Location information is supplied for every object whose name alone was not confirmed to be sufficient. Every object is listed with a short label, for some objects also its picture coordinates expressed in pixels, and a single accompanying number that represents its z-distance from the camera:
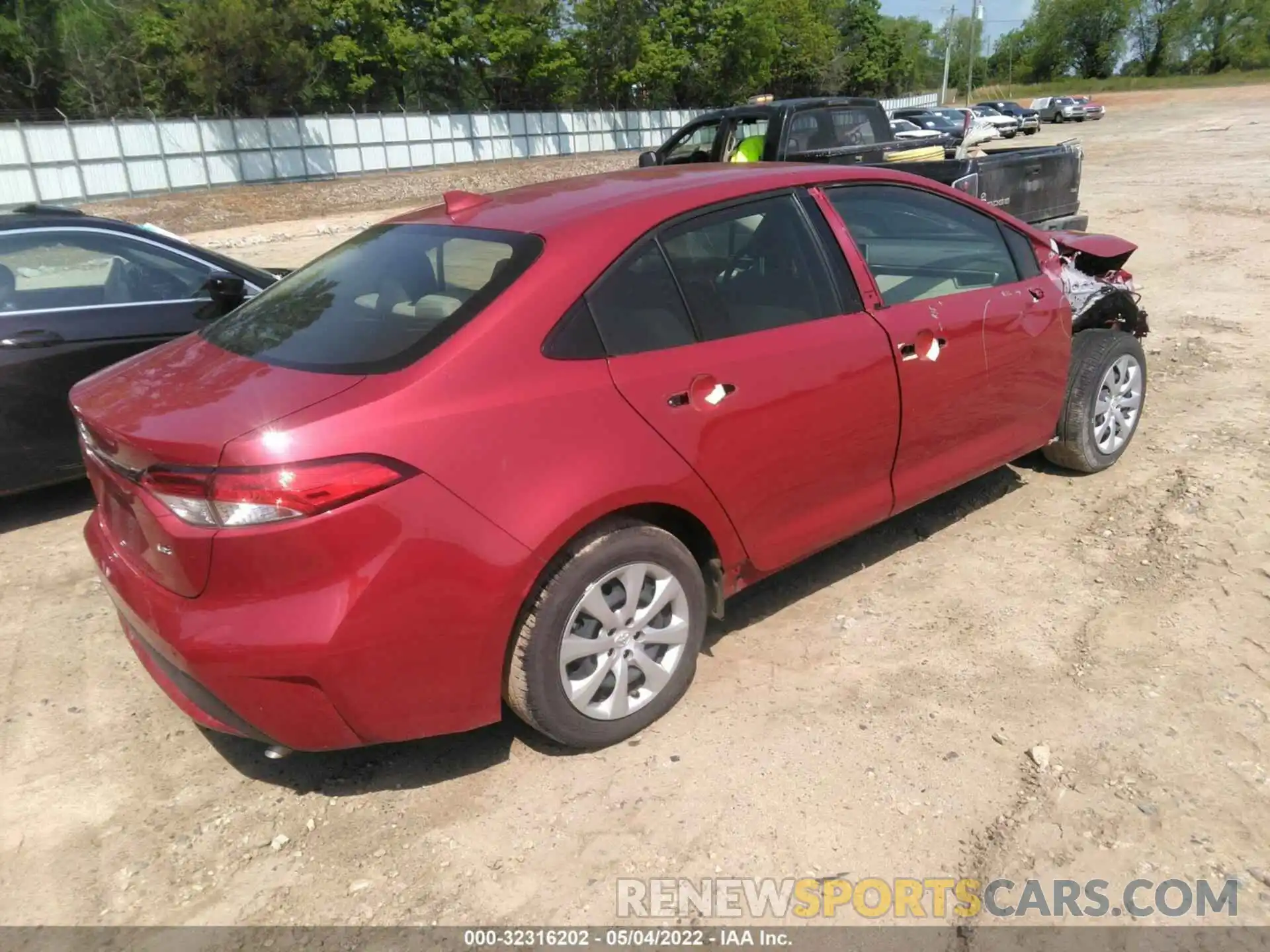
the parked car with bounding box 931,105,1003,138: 27.69
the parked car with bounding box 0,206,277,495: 4.75
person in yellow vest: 10.55
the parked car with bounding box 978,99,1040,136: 43.50
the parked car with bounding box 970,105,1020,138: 40.91
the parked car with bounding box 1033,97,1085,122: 50.25
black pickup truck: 8.05
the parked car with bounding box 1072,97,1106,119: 50.50
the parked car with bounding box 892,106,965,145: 26.48
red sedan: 2.46
